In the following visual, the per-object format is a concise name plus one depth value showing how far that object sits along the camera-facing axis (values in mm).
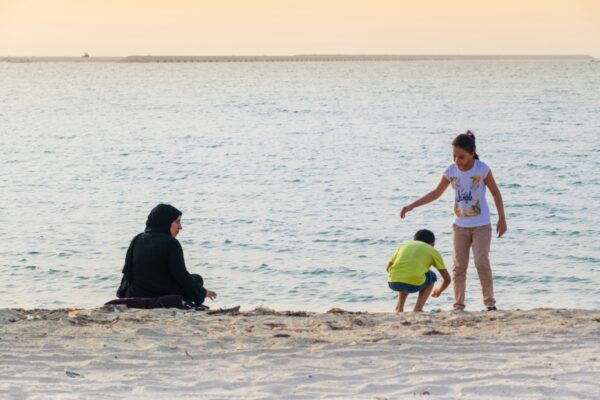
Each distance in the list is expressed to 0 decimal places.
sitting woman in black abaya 17781
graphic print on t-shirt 17656
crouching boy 18609
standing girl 17594
